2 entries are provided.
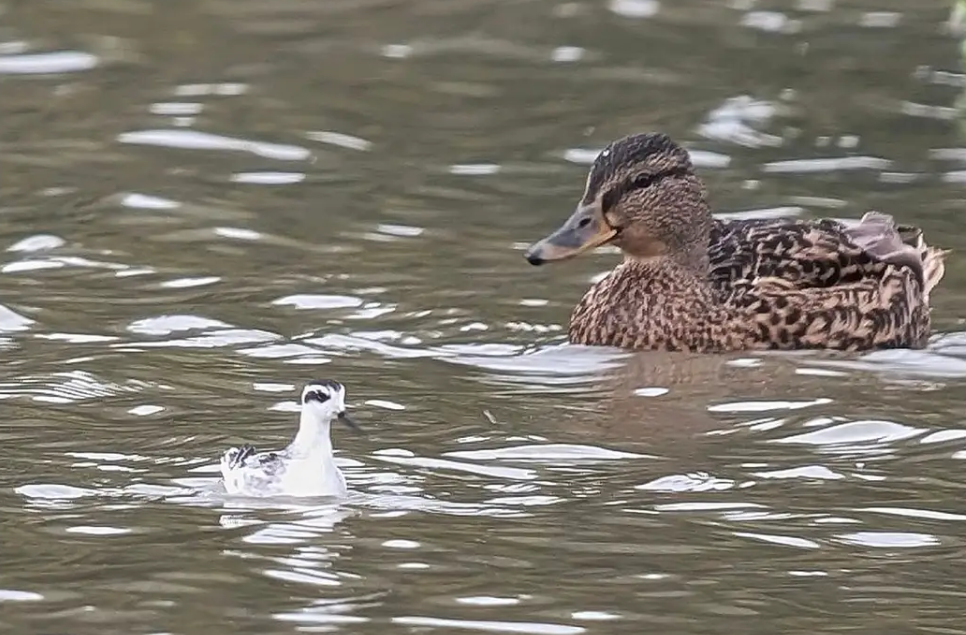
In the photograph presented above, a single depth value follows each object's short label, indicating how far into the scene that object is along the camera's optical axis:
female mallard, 22.98
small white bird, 16.66
